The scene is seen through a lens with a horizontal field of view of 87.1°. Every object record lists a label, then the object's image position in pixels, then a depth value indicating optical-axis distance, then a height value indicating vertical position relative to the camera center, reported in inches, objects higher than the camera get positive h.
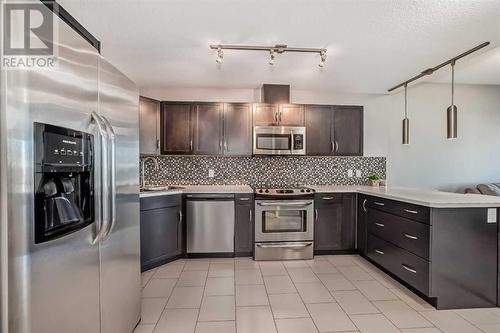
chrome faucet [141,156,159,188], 146.1 -0.7
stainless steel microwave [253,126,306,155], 145.1 +12.3
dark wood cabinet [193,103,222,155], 146.2 +18.9
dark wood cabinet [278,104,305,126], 147.8 +26.7
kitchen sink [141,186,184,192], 131.4 -14.1
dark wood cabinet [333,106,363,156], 152.9 +18.8
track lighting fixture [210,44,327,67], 97.8 +42.9
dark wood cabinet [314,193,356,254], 140.2 -32.6
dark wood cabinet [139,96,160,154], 130.6 +18.8
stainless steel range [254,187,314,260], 134.1 -32.5
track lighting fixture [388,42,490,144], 100.0 +19.9
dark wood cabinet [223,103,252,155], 147.1 +18.6
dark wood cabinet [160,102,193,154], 144.9 +18.8
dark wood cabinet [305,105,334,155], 150.9 +19.1
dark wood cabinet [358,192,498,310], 88.0 -32.1
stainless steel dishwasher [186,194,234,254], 134.0 -30.8
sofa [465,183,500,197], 152.6 -15.9
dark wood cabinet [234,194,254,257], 135.9 -31.6
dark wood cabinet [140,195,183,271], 117.6 -32.2
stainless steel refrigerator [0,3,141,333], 33.9 -5.4
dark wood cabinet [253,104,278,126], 146.6 +26.4
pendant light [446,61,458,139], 99.8 +15.4
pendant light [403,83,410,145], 126.1 +15.6
